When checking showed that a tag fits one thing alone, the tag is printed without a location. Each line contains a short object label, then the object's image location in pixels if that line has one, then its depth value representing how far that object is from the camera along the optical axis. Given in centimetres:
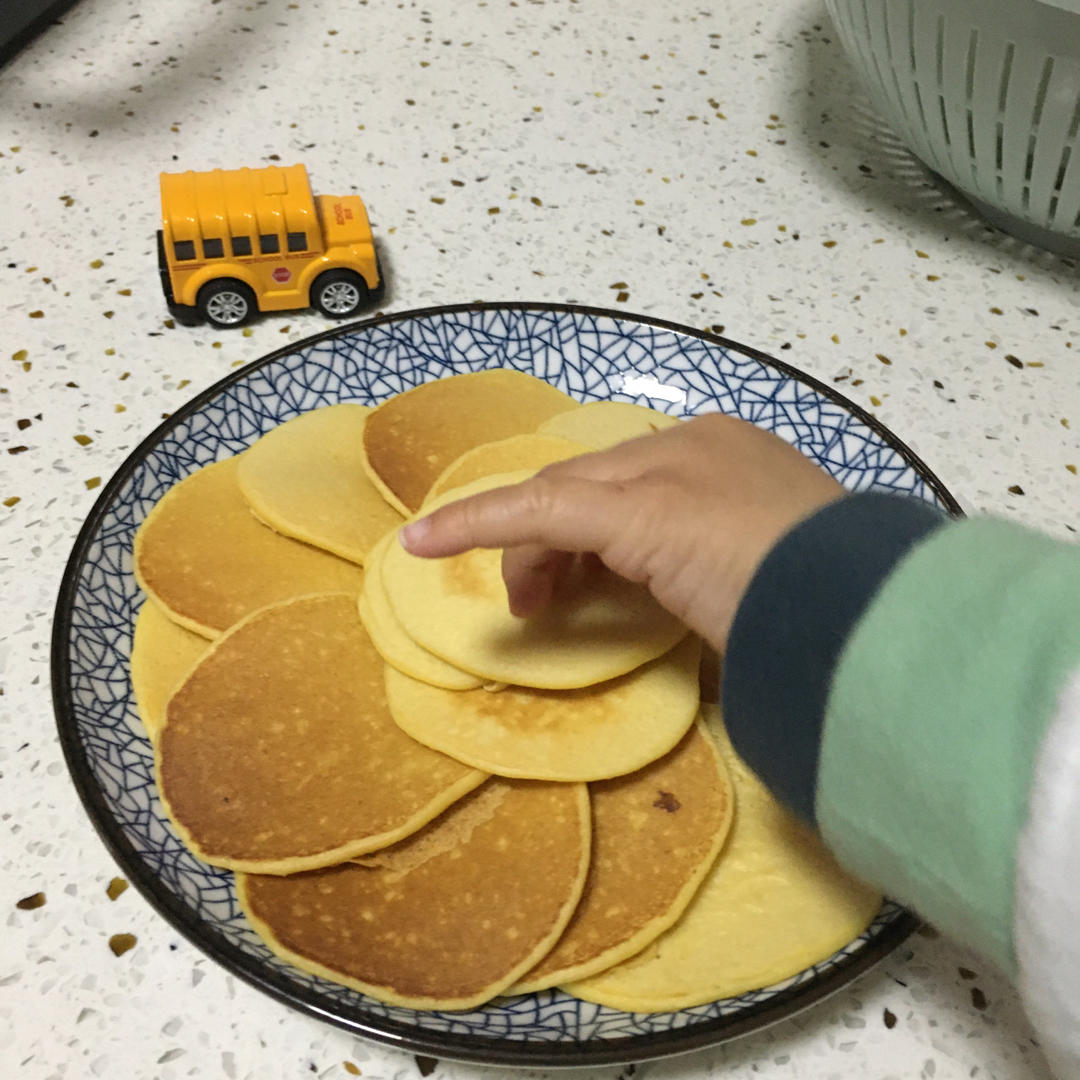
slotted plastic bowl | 41
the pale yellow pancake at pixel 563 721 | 32
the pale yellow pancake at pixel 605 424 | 40
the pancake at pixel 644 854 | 31
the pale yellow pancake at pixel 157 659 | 34
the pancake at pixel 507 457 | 38
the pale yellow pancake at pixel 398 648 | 34
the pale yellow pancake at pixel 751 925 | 30
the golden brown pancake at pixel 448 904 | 30
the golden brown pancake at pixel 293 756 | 32
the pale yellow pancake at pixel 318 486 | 37
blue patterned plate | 28
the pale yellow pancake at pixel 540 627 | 33
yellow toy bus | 45
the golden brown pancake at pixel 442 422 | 39
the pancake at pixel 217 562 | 36
